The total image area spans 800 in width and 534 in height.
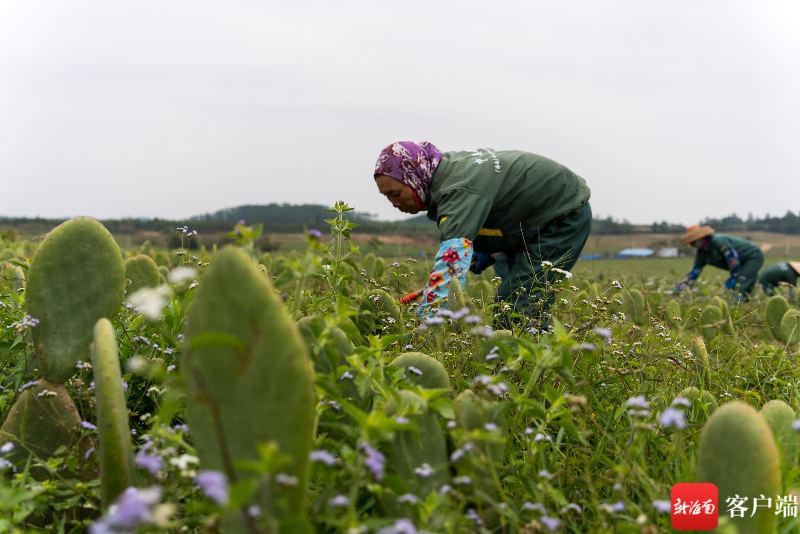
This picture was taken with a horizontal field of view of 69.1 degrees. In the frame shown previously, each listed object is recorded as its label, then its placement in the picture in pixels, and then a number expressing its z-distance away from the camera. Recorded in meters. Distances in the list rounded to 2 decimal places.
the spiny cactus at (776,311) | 3.29
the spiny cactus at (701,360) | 1.92
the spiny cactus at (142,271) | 2.52
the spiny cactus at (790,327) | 2.75
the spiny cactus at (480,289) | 3.06
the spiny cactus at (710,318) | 3.27
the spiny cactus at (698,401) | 1.51
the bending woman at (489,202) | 2.65
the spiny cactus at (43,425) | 1.23
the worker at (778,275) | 7.72
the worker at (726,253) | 7.47
